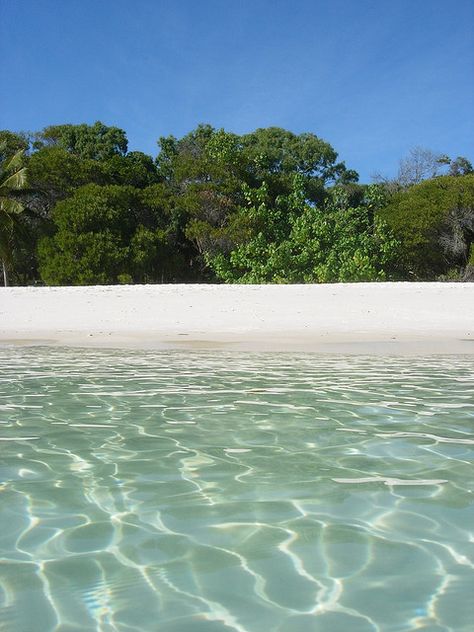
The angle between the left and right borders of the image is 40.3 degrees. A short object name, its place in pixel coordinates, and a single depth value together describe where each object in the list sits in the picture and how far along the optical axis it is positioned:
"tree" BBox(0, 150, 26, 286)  28.56
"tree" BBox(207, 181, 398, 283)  27.22
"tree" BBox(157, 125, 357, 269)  30.44
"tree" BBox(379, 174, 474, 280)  29.45
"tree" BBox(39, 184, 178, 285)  29.05
